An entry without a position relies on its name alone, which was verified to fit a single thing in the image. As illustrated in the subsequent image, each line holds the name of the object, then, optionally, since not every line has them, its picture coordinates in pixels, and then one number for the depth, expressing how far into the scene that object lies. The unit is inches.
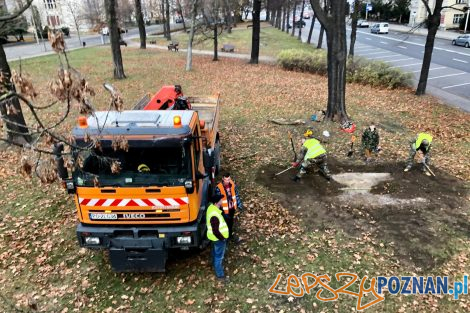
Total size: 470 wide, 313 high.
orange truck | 259.9
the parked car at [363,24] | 2726.4
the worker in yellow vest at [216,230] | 272.8
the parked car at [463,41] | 1595.7
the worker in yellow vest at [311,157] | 422.9
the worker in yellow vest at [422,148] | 436.5
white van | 2285.9
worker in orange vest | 305.9
